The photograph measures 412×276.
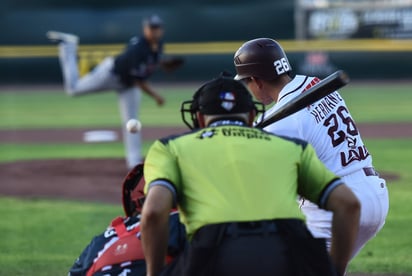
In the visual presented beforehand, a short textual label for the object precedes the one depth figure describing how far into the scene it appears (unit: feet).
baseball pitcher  88.22
